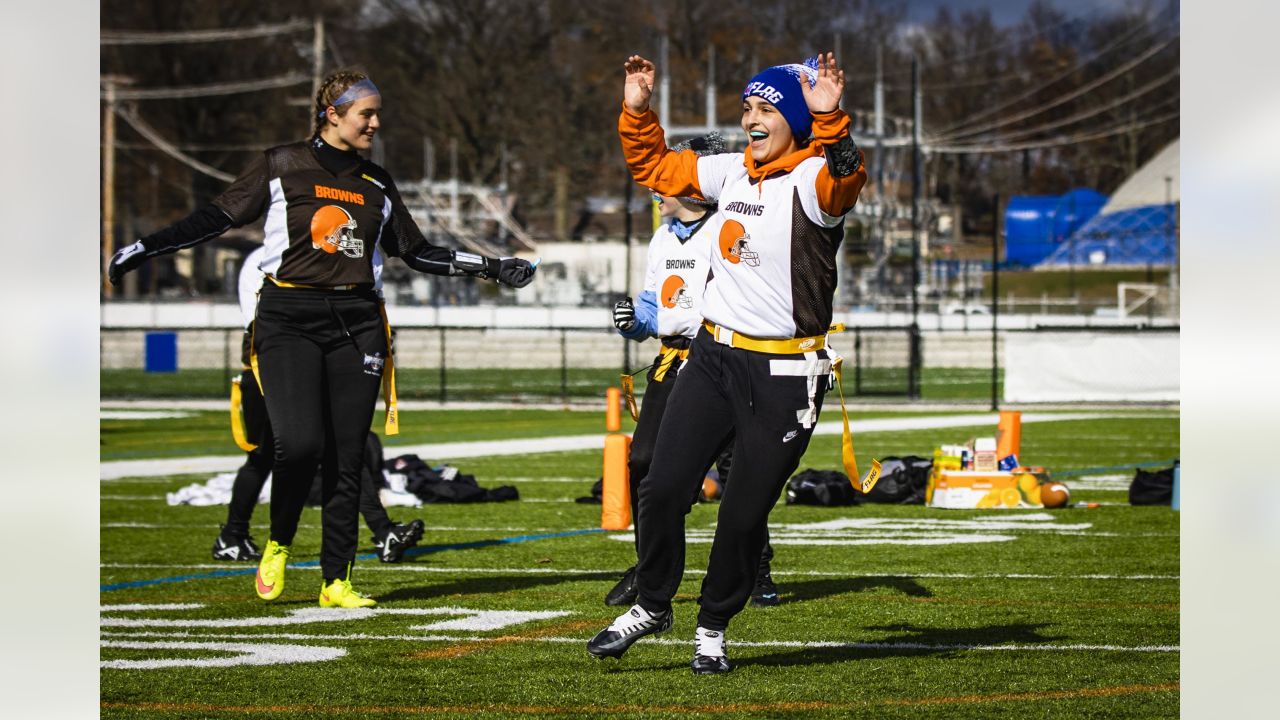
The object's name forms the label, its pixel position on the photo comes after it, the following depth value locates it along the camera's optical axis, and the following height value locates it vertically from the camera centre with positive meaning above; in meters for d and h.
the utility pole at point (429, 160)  68.94 +6.88
